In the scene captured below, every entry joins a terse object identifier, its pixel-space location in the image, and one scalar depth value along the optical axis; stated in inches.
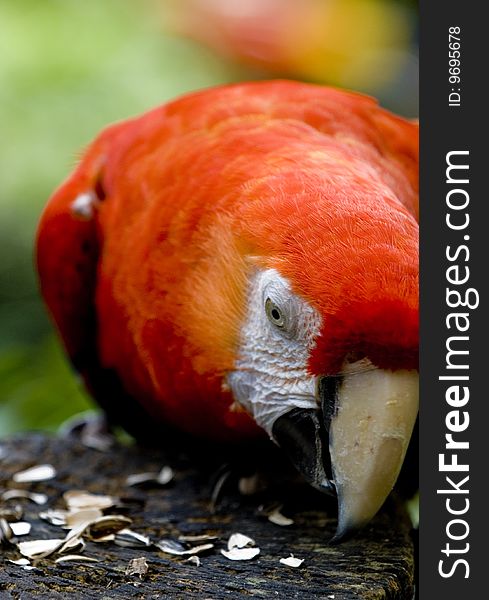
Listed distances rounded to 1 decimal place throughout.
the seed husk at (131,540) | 82.7
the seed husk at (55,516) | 83.5
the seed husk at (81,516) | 83.4
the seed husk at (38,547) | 82.2
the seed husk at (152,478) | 85.4
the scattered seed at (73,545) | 82.4
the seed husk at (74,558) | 82.0
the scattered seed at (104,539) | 82.8
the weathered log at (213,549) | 81.3
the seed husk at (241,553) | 82.2
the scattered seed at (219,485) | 84.3
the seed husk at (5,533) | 82.6
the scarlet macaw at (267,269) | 80.7
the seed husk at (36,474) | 85.4
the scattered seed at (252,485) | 84.4
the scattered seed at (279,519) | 83.3
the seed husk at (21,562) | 81.9
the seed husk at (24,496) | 84.4
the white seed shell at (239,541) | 82.6
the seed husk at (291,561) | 81.9
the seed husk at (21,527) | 83.0
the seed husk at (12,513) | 83.5
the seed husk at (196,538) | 82.8
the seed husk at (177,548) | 82.4
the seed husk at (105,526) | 83.1
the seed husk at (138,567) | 81.7
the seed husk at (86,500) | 84.2
